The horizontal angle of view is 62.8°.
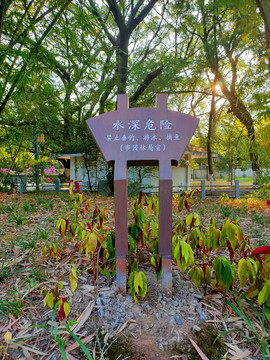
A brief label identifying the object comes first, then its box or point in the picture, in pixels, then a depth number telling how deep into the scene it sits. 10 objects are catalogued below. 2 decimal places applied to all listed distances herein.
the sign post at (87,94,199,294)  1.95
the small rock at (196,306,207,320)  1.75
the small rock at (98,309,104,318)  1.76
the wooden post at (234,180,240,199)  8.89
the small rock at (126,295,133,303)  1.88
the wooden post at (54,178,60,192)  10.06
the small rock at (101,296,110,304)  1.88
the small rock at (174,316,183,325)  1.68
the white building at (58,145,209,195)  9.09
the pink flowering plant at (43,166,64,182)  11.43
